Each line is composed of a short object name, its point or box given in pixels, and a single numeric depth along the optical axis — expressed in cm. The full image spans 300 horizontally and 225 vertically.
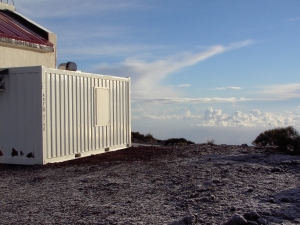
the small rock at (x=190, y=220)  534
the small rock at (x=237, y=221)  512
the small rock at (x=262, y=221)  525
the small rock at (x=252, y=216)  541
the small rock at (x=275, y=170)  917
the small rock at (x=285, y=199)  638
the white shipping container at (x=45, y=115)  1120
